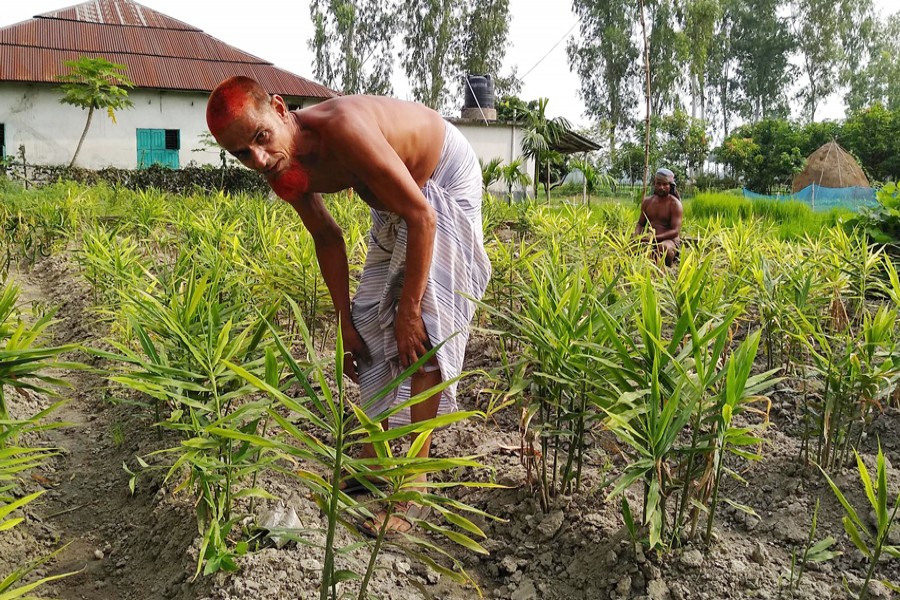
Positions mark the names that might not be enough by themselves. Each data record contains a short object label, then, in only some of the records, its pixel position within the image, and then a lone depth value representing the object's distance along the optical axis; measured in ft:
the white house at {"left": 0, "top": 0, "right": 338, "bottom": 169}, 49.73
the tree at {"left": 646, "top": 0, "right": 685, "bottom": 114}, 91.25
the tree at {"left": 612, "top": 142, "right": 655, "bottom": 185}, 92.17
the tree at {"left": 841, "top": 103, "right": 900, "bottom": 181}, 77.00
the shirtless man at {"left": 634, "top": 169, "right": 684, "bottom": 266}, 19.43
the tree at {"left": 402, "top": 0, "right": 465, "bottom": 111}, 88.17
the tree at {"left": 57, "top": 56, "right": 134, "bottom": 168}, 43.37
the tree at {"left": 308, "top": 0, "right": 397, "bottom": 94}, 90.27
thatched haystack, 65.51
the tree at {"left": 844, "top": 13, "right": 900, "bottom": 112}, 107.65
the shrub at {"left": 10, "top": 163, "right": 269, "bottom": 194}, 42.06
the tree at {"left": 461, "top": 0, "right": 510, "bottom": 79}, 88.94
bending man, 6.08
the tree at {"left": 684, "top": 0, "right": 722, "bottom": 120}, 89.66
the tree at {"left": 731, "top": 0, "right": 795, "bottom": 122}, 109.29
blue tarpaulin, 44.80
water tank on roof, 54.24
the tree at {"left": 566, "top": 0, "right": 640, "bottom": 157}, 98.02
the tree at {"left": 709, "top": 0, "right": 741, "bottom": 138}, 110.01
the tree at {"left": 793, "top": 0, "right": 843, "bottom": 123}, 101.20
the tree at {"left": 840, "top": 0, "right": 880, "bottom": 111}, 101.81
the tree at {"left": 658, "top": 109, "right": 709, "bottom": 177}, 86.69
